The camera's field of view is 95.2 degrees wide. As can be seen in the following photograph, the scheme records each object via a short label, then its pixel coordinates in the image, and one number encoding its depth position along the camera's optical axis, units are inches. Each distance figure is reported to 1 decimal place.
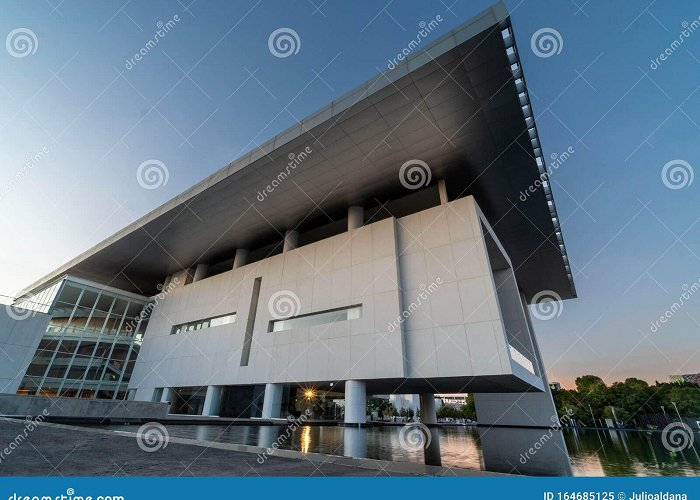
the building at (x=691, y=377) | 2721.5
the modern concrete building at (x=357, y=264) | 562.3
